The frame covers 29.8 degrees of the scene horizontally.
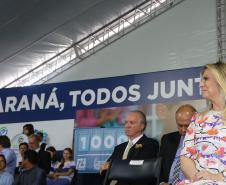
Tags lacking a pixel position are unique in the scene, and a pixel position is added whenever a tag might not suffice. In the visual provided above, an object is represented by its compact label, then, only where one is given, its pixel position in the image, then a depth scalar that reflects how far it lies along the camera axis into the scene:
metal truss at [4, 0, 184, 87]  8.09
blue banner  4.17
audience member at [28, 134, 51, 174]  4.51
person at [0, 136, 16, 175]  4.46
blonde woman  1.69
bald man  2.95
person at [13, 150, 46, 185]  4.02
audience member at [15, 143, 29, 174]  4.69
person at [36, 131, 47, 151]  4.70
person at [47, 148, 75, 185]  4.45
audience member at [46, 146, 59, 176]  4.70
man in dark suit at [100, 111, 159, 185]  3.02
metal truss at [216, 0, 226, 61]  6.23
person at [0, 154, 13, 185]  4.14
